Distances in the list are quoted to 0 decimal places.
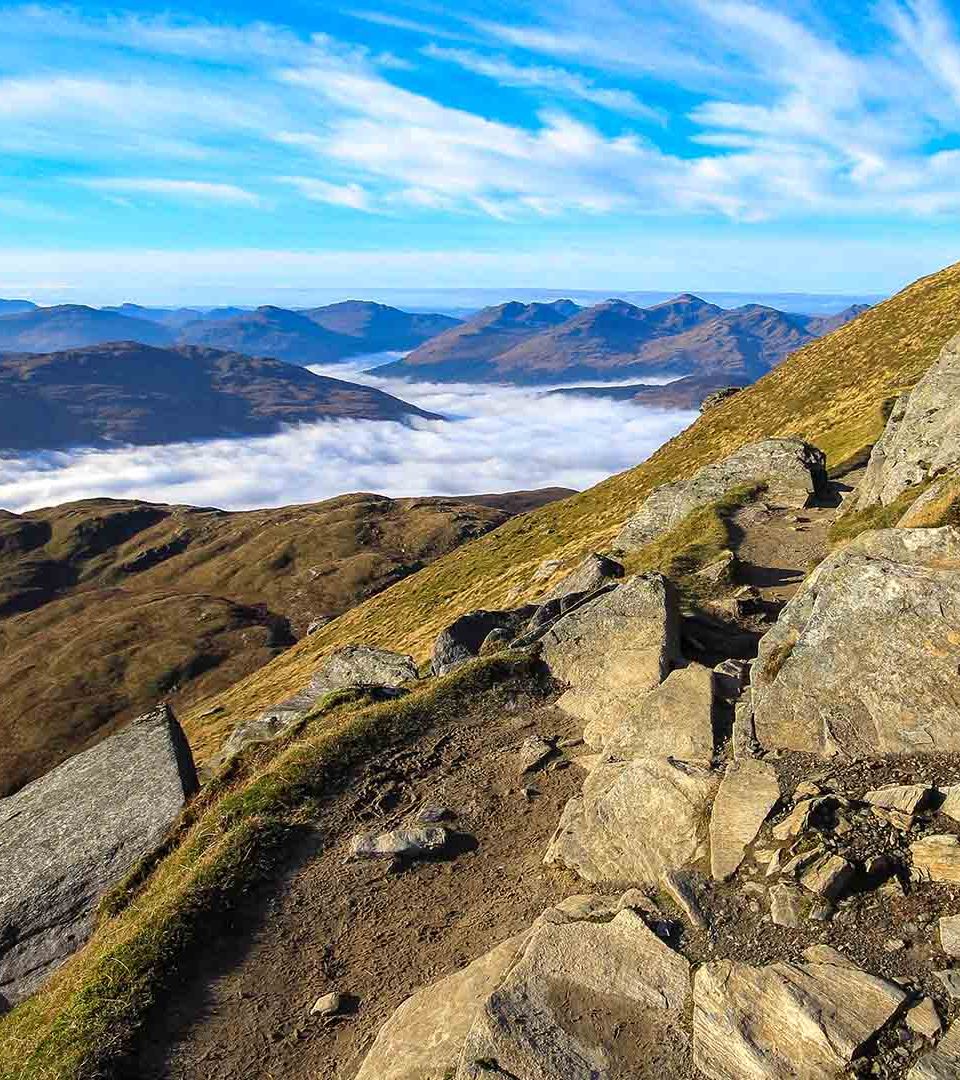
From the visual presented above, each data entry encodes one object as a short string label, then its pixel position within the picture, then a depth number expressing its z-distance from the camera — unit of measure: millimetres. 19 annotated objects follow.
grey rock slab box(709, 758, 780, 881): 14648
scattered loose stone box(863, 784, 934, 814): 14234
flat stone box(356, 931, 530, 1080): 12602
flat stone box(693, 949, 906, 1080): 10750
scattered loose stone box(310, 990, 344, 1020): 14680
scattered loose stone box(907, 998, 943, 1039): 10664
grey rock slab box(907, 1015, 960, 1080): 10141
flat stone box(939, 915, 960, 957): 11781
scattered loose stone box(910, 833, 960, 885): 13023
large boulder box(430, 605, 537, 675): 30781
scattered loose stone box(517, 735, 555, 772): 21438
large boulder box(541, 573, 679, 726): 23062
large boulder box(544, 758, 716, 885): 15578
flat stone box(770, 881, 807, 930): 12945
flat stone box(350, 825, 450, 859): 18531
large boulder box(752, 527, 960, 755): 16391
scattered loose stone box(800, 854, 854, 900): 13172
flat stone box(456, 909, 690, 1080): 11745
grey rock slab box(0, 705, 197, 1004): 20656
